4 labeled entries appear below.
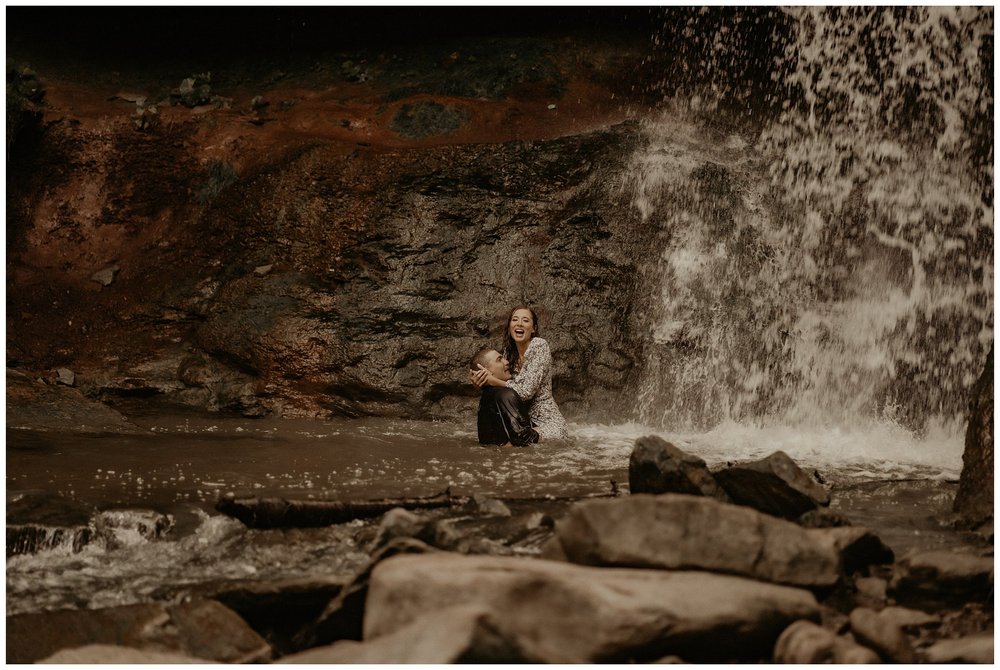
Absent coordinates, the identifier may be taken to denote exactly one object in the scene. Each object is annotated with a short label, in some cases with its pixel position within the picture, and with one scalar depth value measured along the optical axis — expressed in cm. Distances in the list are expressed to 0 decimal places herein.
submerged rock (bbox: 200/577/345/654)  360
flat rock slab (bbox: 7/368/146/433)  771
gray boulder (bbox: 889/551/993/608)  354
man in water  743
